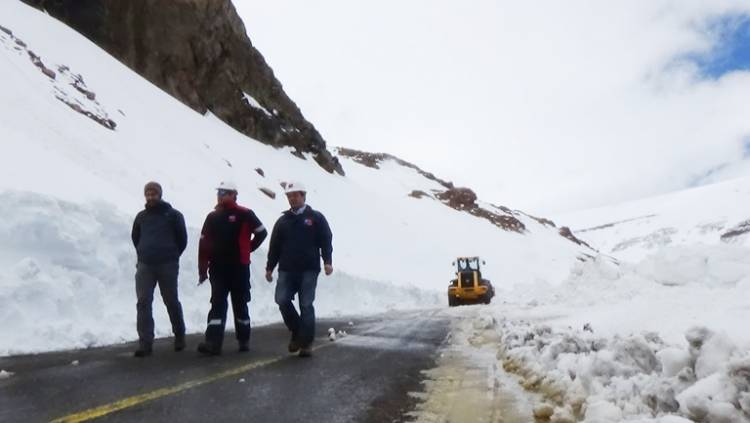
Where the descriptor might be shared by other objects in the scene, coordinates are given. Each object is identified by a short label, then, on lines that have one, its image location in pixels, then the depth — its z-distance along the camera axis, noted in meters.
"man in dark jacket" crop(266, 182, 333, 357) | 7.11
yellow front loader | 26.48
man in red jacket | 7.23
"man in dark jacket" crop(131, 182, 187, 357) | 7.22
